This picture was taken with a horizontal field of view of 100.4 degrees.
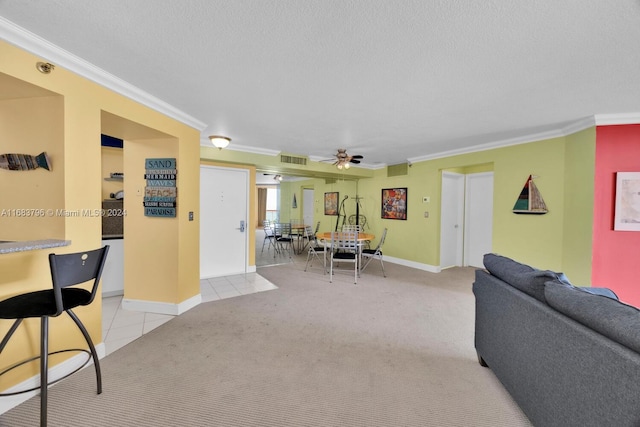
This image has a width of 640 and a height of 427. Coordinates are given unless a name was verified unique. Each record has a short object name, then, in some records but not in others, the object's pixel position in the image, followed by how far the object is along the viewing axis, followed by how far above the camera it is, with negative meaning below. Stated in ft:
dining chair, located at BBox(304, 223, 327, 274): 18.08 -2.85
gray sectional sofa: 3.36 -2.19
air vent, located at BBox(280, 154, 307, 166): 16.62 +3.08
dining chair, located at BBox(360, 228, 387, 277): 16.64 -2.80
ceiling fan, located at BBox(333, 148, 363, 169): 14.96 +2.78
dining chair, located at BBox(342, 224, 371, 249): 21.89 -1.59
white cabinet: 11.85 -2.97
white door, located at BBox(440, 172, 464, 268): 17.93 -0.69
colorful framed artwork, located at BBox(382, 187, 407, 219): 19.85 +0.48
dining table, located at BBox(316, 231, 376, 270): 15.77 -1.84
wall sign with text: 10.02 +0.67
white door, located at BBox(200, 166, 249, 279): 15.28 -0.85
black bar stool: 4.74 -1.87
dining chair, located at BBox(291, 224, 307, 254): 24.81 -2.52
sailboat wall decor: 12.12 +0.47
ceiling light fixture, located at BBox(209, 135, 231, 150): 12.16 +3.01
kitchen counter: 4.87 -0.84
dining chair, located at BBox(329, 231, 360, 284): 15.14 -2.00
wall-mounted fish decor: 6.21 +0.98
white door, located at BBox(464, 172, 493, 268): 17.94 -0.46
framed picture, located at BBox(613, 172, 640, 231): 9.61 +0.39
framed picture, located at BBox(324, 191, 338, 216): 26.35 +0.52
